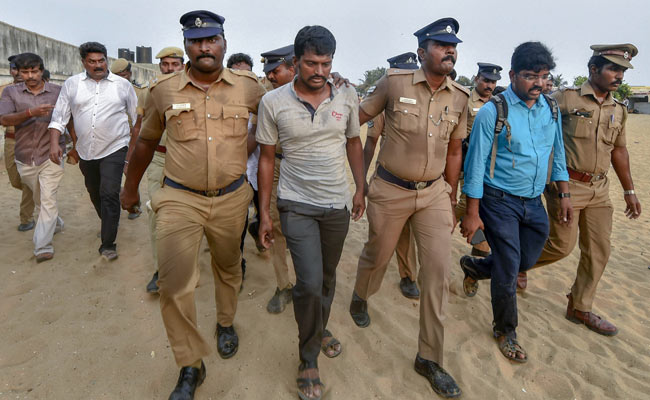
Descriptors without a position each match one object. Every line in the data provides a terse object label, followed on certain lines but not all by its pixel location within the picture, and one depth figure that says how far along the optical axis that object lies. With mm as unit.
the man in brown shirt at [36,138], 4504
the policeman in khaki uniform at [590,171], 3598
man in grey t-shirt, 2582
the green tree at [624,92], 36188
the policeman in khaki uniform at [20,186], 5211
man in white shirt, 4363
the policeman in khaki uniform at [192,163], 2512
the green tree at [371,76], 53044
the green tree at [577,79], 42450
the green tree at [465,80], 44588
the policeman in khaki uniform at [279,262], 3646
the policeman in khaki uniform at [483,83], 5434
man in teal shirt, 3127
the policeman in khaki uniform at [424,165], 2850
